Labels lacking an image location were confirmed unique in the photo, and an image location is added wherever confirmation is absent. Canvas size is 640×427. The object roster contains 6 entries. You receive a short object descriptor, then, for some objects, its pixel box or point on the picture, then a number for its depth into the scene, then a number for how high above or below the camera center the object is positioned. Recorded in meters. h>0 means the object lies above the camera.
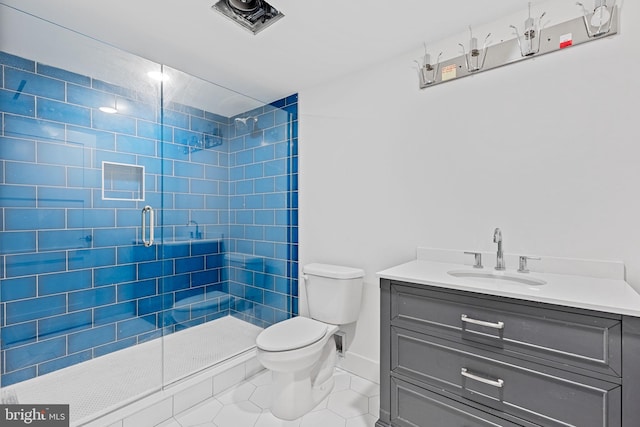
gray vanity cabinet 0.96 -0.57
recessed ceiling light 2.06 +0.96
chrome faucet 1.44 -0.19
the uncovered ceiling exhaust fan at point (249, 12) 1.51 +1.04
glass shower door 1.70 -0.03
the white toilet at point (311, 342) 1.60 -0.71
